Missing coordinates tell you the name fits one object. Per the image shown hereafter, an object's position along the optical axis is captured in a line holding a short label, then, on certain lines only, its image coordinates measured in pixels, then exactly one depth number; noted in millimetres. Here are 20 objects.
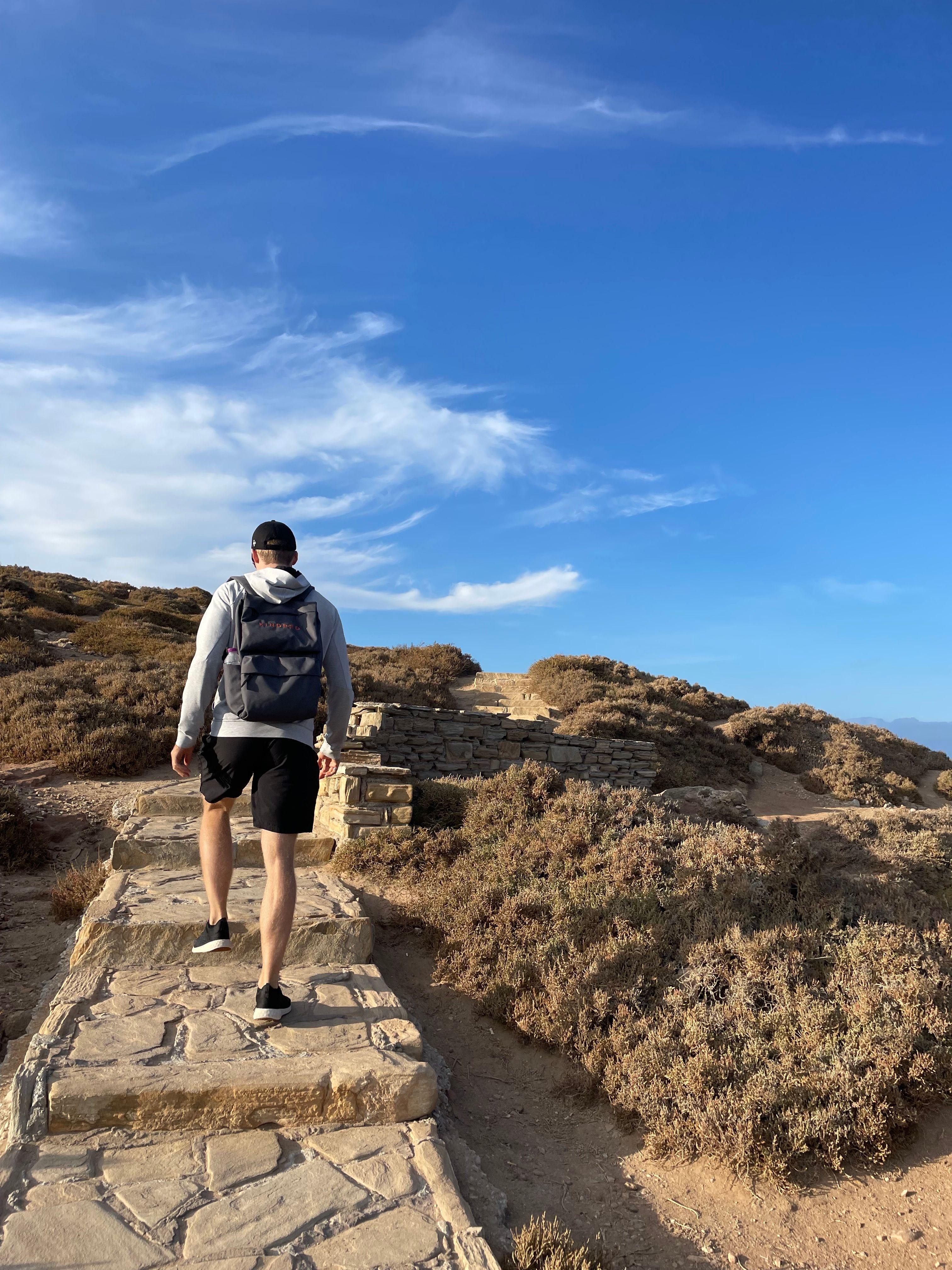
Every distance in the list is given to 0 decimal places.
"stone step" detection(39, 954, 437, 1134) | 2697
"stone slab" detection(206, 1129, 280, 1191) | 2504
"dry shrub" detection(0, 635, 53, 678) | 13617
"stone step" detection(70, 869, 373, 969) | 3883
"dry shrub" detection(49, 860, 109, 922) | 5746
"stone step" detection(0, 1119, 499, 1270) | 2172
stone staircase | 2246
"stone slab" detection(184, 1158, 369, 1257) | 2236
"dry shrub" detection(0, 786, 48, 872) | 7184
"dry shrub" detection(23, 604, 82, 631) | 18062
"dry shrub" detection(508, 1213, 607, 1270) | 2418
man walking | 3225
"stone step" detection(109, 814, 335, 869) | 5402
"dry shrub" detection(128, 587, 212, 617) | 25812
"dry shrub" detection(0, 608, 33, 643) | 15773
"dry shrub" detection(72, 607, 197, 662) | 16516
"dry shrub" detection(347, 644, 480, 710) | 16719
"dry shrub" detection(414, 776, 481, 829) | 6672
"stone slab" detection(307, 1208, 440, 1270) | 2217
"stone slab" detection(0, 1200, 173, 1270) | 2084
